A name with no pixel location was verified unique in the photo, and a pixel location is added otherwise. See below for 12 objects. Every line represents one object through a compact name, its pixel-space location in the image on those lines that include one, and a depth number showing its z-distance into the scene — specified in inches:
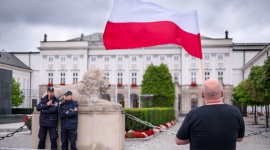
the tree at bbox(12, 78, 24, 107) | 2092.3
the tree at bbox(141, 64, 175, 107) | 2349.9
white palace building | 2746.1
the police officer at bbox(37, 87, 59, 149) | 351.3
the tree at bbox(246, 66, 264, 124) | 1023.0
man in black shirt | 151.4
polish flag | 341.1
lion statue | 383.9
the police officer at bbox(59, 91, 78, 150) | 347.6
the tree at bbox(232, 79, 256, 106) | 1403.8
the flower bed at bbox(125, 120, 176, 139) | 669.3
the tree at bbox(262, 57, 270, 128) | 812.1
